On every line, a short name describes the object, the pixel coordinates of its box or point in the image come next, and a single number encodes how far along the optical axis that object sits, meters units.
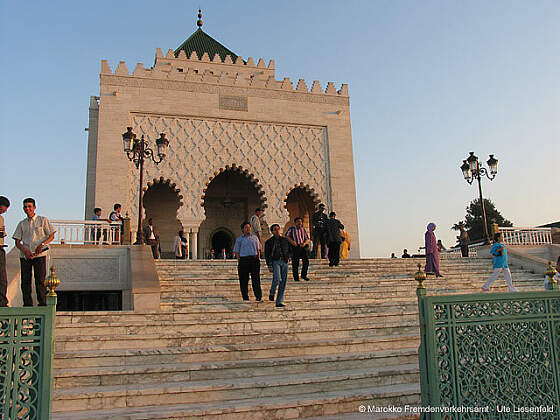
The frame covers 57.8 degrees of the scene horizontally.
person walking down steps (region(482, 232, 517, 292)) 8.04
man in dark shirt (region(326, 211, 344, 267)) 9.18
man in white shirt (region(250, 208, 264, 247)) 9.41
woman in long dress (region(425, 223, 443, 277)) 9.21
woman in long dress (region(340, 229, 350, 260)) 12.10
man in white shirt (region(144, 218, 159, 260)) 11.49
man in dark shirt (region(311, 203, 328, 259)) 10.05
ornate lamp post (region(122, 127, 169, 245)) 10.03
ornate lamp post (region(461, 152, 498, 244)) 12.55
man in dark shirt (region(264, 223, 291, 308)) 6.48
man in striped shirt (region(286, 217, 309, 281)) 7.85
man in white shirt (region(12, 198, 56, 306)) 5.46
